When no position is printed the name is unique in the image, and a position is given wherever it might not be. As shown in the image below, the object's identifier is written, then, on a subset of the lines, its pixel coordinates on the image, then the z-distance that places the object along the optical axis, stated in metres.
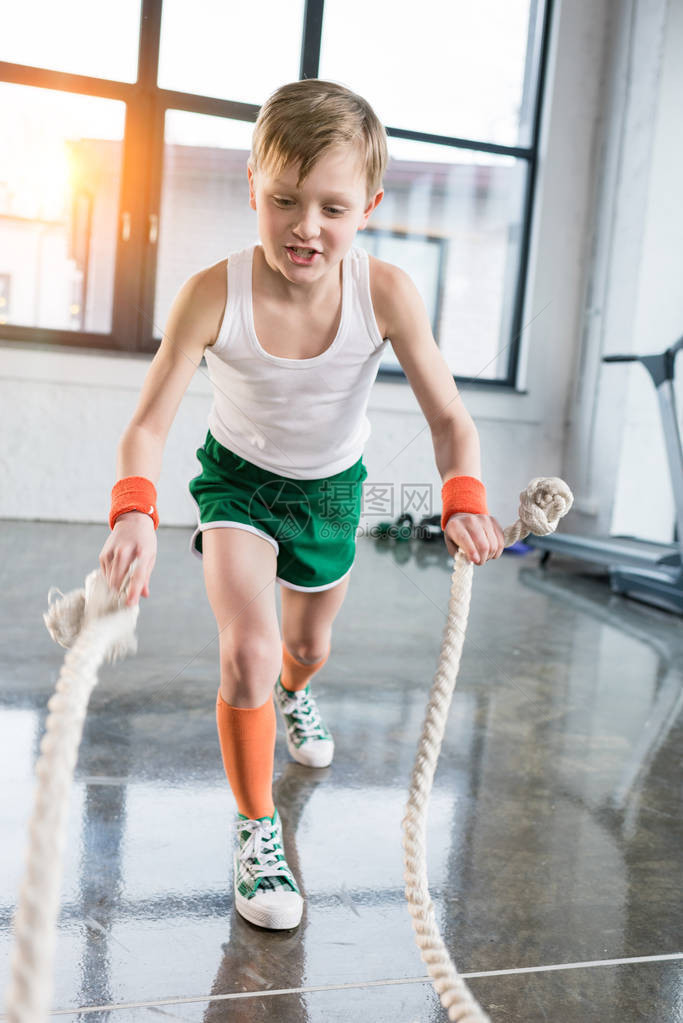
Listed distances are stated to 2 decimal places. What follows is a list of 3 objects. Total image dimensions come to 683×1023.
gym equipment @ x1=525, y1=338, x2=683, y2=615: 2.71
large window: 3.40
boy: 0.92
